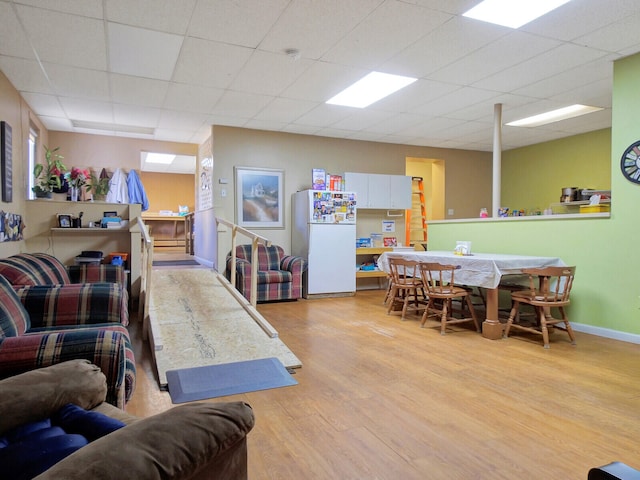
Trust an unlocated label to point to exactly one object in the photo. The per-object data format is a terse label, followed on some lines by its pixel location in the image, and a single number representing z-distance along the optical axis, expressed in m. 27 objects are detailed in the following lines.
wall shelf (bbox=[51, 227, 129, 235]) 5.02
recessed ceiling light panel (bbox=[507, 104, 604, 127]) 5.96
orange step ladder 9.15
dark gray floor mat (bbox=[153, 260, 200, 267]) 7.76
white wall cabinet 7.55
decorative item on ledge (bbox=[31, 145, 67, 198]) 5.07
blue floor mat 2.70
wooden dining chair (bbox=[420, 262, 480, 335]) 4.45
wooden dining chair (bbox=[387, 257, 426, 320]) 5.04
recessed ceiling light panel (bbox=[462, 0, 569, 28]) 3.14
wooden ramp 3.30
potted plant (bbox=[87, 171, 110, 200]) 5.60
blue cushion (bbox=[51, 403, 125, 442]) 1.23
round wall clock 4.04
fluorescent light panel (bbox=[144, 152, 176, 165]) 9.88
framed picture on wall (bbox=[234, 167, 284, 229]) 6.96
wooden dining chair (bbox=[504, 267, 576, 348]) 3.95
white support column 5.72
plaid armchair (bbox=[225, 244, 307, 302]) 6.04
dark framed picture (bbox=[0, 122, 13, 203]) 4.13
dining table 4.20
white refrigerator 6.69
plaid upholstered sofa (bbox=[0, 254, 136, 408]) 1.66
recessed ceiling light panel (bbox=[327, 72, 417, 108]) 4.70
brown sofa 0.79
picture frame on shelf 5.01
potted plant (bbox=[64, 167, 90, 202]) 5.22
